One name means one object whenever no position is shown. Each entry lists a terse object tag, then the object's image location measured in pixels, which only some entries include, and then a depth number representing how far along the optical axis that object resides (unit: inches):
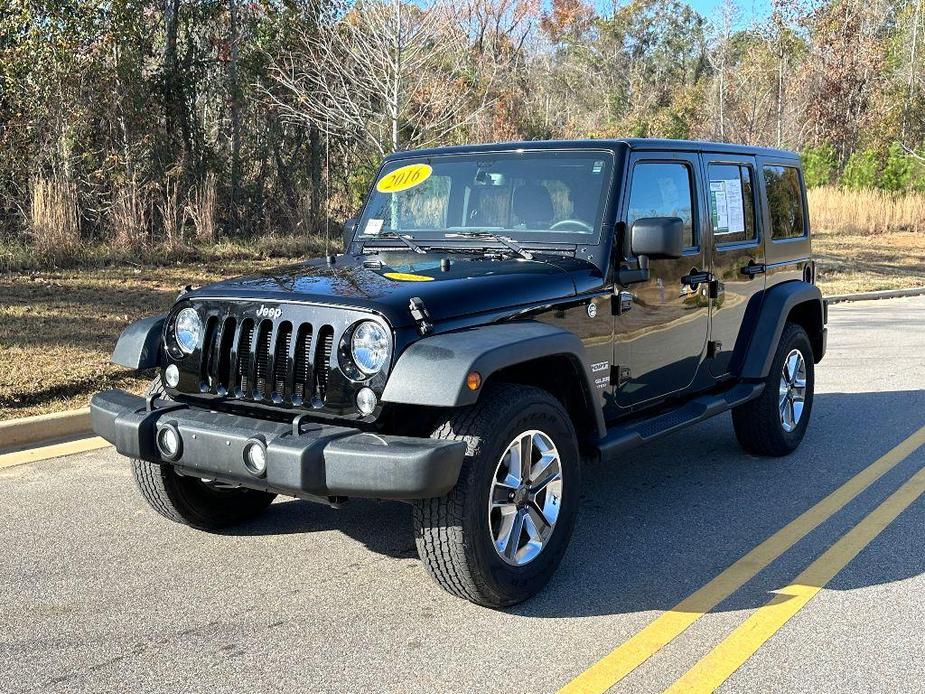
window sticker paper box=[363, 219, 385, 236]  214.7
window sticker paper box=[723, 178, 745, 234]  233.5
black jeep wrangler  148.9
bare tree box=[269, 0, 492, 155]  592.7
